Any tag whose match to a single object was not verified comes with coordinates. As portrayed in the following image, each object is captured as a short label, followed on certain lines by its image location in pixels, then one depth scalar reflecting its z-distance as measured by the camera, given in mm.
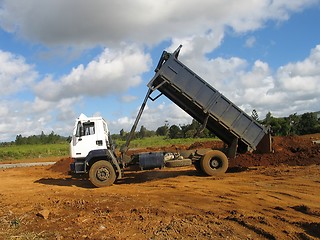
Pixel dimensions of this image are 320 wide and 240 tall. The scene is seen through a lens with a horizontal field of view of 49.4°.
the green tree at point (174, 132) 52812
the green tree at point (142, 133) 73625
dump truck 12828
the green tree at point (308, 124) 37469
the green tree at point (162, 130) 68438
